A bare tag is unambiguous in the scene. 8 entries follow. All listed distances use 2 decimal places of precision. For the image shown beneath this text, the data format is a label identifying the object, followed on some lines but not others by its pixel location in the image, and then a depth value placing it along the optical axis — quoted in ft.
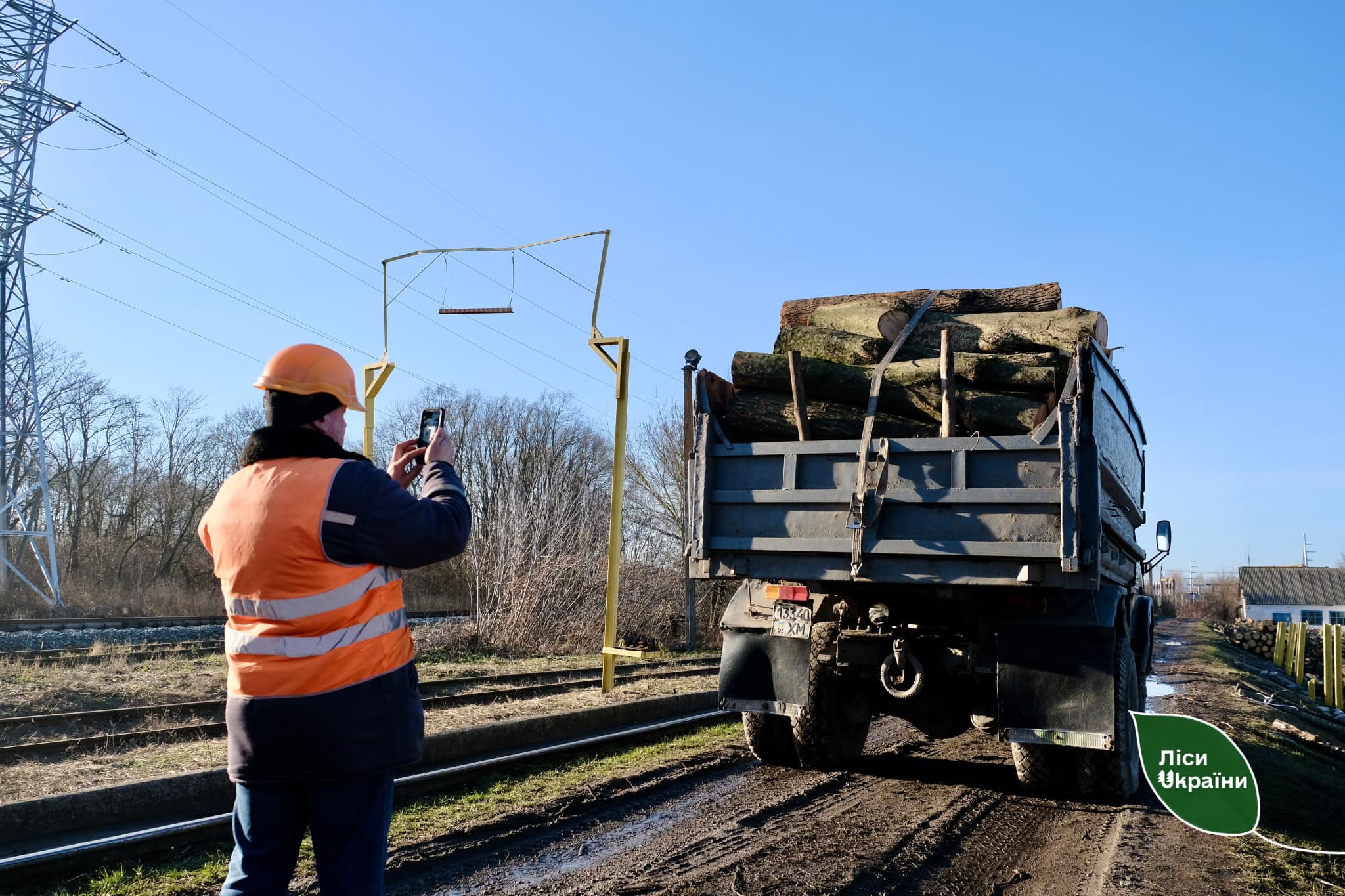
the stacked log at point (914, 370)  20.85
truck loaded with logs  19.10
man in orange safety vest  7.83
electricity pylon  70.49
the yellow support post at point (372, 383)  44.60
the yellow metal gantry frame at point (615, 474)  36.55
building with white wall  232.32
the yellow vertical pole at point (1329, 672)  68.64
